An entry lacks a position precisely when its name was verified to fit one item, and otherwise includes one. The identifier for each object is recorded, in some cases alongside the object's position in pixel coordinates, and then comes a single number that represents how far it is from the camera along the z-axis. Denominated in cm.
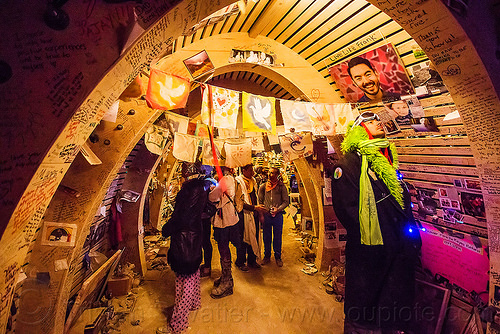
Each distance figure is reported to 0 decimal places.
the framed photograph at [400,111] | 351
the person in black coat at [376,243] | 239
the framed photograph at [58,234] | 260
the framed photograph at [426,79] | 296
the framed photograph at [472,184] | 314
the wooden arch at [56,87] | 96
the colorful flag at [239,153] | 548
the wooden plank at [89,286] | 310
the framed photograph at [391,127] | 379
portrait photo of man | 320
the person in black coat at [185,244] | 338
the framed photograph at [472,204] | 314
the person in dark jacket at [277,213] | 564
